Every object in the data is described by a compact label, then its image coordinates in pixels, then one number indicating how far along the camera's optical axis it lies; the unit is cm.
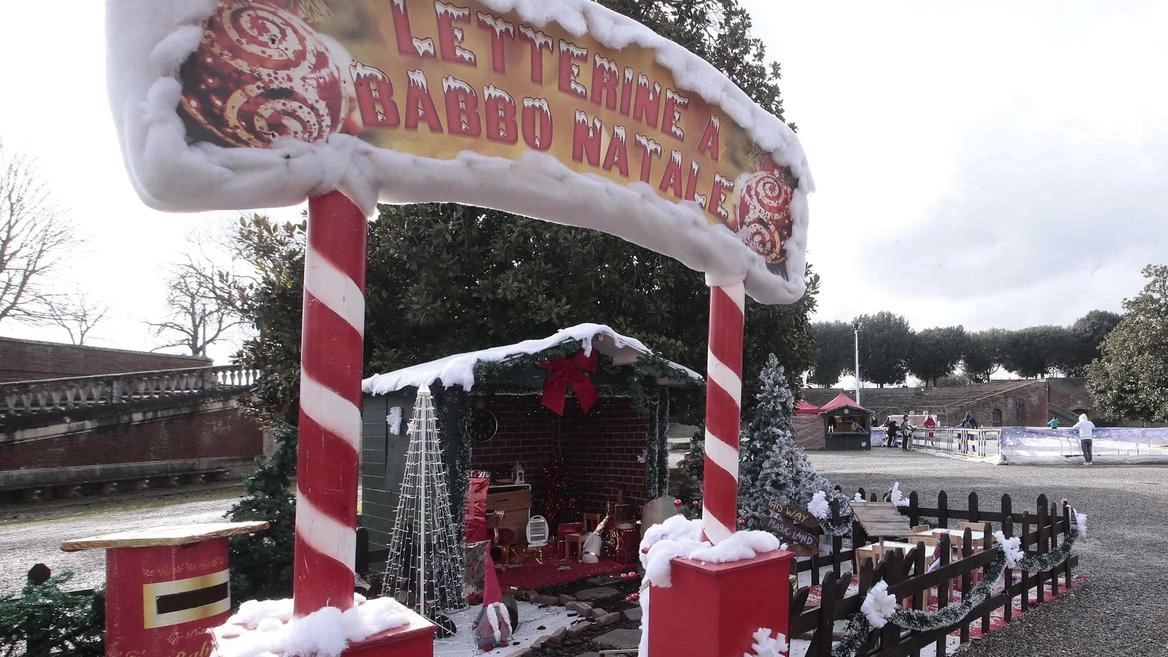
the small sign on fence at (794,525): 739
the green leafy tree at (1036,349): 5434
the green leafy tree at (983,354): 5569
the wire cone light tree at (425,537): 621
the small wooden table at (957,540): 749
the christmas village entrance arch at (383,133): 232
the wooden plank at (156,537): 406
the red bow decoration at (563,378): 763
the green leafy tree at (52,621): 430
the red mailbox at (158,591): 407
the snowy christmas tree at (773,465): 827
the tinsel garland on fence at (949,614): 443
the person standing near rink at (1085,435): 2273
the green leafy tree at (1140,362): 3052
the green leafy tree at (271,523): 675
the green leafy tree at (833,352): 5600
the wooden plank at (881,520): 759
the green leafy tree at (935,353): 5484
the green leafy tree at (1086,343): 5344
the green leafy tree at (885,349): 5506
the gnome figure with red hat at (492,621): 544
